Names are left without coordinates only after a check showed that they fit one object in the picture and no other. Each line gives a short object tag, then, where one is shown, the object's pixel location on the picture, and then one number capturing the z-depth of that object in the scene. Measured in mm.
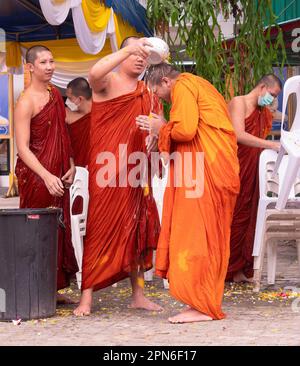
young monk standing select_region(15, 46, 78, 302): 11961
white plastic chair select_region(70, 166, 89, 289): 13344
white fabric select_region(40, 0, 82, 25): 14203
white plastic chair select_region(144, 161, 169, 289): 14141
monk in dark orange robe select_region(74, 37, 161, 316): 11523
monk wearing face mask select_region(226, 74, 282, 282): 14086
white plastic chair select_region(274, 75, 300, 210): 12938
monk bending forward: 10836
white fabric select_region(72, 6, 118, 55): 15820
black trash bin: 10945
